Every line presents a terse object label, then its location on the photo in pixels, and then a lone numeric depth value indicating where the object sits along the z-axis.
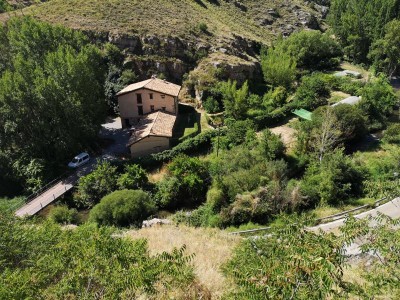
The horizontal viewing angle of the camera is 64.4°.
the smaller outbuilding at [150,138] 37.09
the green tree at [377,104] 40.41
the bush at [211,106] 46.66
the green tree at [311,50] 63.97
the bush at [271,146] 31.89
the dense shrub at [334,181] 26.77
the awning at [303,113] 43.25
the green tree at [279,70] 50.34
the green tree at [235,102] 42.25
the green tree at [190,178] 30.50
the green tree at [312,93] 46.19
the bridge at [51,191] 30.18
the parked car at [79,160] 35.31
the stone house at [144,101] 43.59
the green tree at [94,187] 30.88
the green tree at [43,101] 33.09
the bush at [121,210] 26.14
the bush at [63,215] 27.00
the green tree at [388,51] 58.53
